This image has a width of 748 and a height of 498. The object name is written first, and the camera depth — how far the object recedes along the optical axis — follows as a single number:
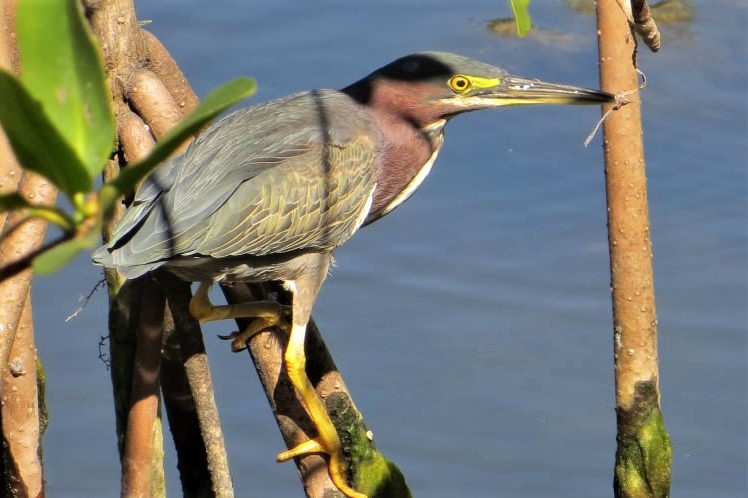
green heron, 5.95
